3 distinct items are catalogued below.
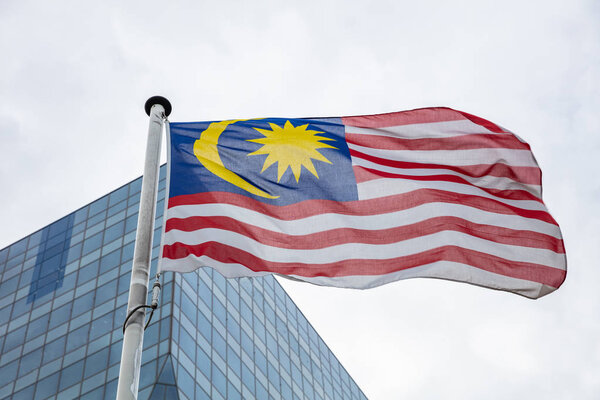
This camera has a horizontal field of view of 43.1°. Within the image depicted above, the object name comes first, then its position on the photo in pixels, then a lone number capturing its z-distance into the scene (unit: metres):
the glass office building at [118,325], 38.06
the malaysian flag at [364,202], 12.73
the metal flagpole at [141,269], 8.98
